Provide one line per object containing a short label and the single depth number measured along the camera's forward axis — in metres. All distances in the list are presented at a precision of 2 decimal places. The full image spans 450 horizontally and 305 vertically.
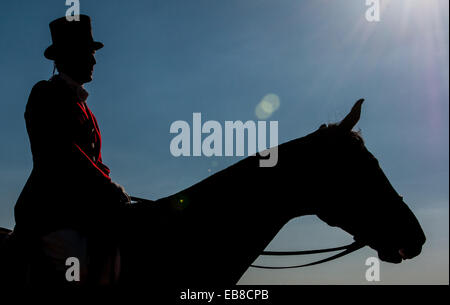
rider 3.69
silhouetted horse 3.95
